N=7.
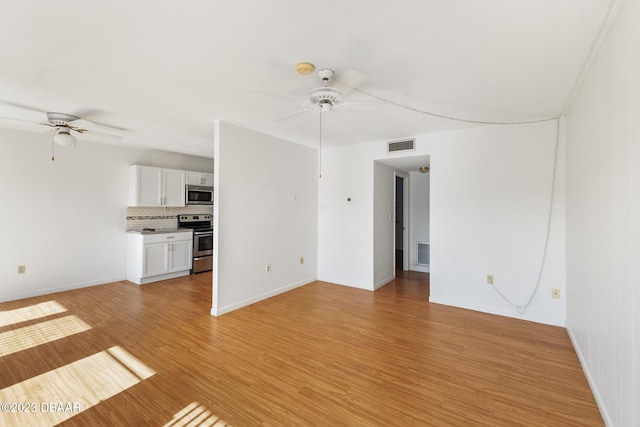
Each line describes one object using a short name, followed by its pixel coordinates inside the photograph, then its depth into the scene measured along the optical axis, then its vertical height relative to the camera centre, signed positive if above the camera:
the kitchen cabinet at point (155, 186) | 5.24 +0.53
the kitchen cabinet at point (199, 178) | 5.98 +0.77
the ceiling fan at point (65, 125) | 3.33 +1.12
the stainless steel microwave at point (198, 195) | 5.93 +0.41
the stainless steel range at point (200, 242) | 5.86 -0.58
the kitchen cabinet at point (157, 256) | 5.08 -0.78
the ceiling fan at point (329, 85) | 2.20 +1.09
